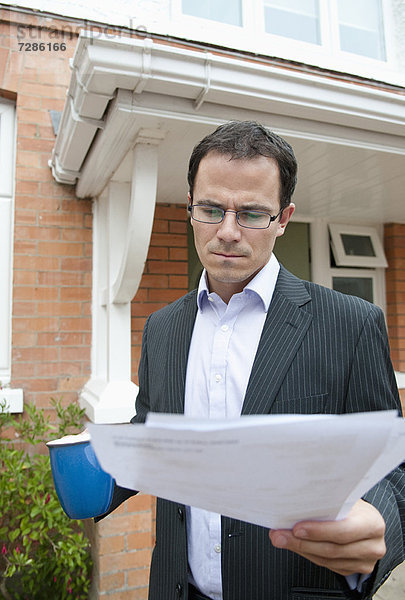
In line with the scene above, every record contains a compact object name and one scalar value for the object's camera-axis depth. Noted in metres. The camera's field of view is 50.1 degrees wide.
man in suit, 1.10
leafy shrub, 2.46
